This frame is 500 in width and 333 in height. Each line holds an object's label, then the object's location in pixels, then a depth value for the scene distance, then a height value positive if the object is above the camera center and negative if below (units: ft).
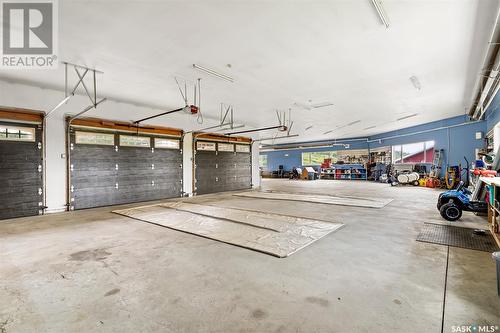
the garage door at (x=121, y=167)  22.35 +0.21
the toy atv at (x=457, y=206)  15.05 -2.77
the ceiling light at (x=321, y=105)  26.68 +6.92
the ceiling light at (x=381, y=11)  10.31 +6.96
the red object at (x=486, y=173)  13.71 -0.62
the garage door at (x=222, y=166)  33.12 +0.12
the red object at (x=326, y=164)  61.42 +0.30
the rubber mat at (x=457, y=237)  10.89 -3.77
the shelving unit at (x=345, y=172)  56.70 -1.77
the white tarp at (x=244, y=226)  11.48 -3.68
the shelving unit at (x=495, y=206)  11.06 -2.12
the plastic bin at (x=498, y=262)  6.61 -2.77
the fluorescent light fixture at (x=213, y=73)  16.47 +6.90
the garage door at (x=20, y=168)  18.34 +0.20
